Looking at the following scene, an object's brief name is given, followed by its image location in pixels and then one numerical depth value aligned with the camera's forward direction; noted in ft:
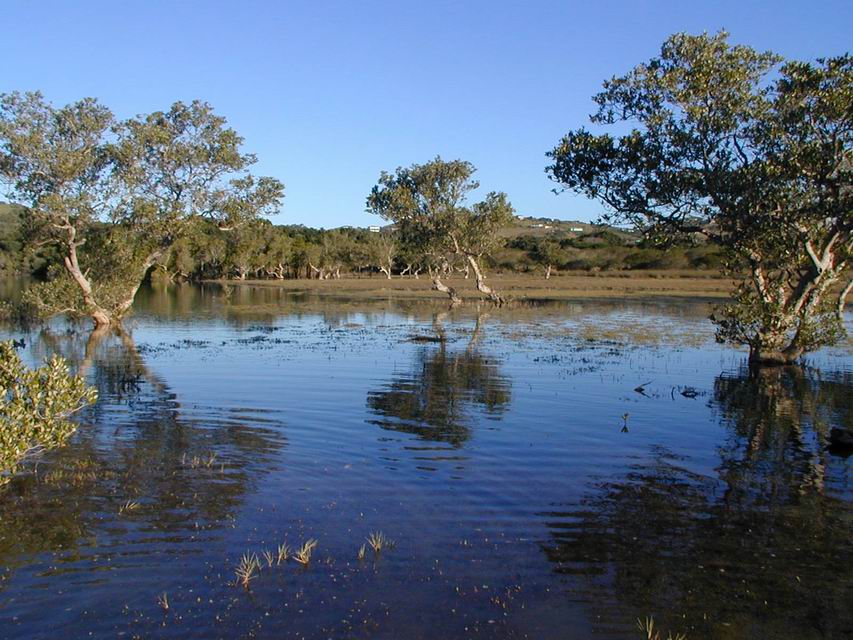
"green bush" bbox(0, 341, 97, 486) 31.78
